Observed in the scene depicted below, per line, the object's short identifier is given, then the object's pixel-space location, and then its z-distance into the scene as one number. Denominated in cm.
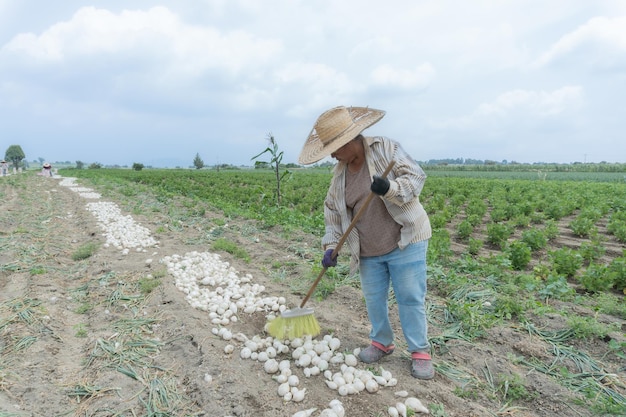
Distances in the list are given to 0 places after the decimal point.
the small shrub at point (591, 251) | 662
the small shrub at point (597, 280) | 522
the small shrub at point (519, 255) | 631
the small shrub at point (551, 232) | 824
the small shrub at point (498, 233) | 775
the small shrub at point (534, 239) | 733
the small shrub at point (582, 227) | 870
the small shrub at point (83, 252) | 619
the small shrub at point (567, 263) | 593
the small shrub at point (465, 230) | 830
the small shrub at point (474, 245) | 705
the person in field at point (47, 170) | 3138
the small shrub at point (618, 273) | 530
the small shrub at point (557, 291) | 468
